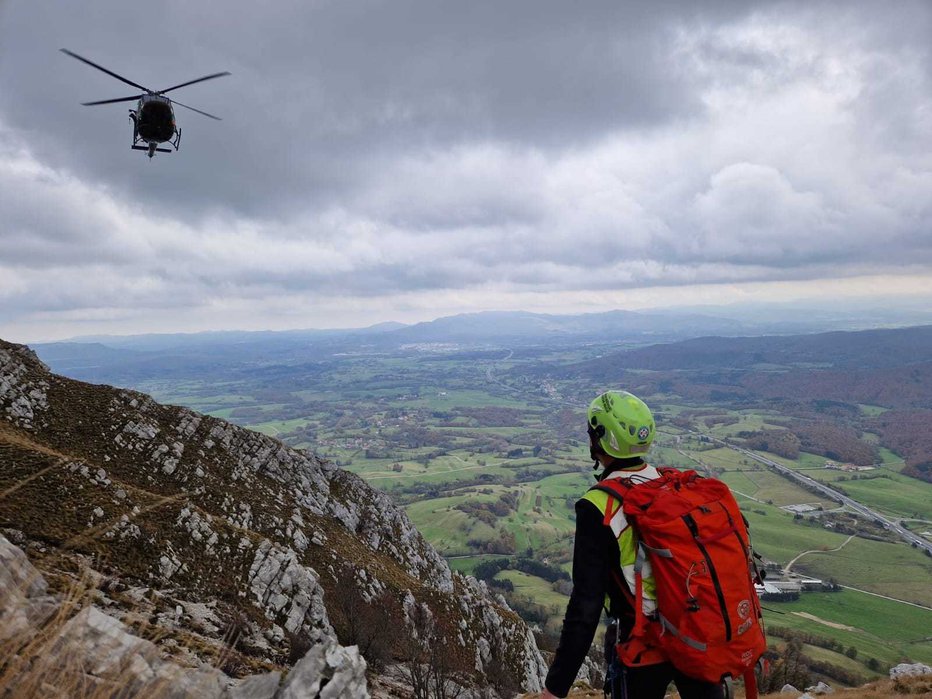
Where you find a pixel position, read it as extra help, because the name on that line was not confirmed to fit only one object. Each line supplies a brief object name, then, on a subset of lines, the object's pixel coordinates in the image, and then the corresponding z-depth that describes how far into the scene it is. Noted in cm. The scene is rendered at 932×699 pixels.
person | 504
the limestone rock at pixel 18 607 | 460
